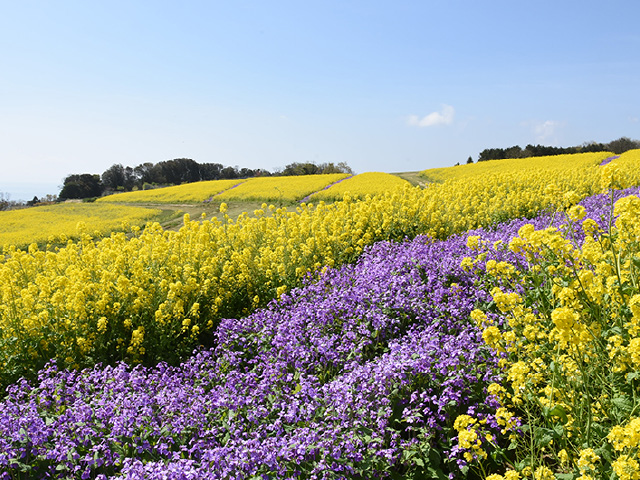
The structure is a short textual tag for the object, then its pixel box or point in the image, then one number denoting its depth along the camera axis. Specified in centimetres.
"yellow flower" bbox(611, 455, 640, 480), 211
